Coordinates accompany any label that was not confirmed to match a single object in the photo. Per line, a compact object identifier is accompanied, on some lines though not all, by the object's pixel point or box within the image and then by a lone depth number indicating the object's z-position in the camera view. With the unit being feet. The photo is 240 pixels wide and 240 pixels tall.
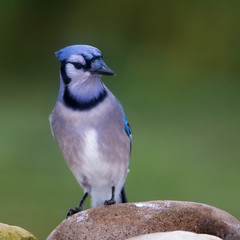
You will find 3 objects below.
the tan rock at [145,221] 16.17
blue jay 16.56
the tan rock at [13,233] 16.15
